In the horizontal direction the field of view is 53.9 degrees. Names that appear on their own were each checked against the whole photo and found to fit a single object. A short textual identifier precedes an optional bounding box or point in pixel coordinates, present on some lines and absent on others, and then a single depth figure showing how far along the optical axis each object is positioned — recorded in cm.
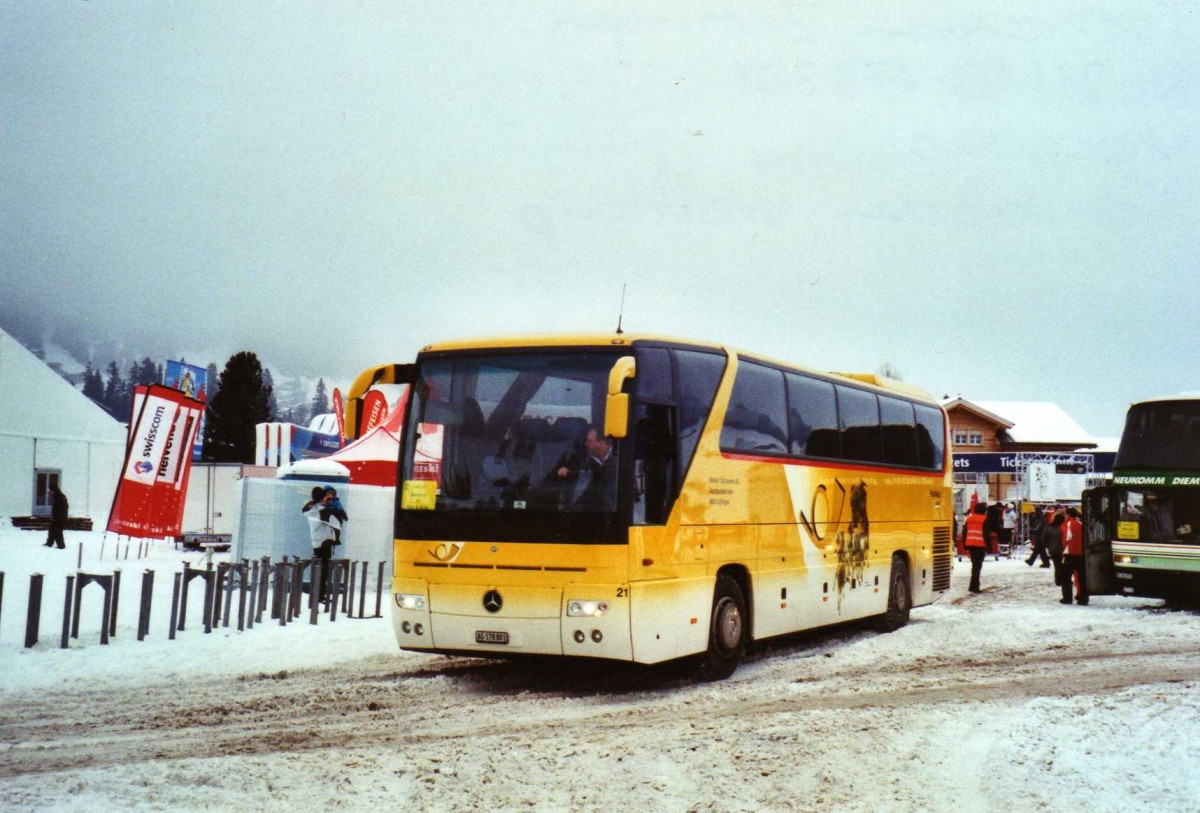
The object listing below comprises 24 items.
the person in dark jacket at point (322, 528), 1717
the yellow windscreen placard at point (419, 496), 1079
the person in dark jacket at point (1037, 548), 3461
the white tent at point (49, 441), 3997
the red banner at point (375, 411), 2655
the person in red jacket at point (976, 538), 2334
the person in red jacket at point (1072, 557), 2081
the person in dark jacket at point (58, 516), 3041
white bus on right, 1934
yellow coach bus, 1023
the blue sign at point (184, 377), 3553
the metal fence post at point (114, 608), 1298
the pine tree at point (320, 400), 12912
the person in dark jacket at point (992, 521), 2453
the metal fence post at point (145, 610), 1314
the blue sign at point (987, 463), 4562
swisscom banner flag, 2277
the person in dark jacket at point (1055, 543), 2402
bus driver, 1024
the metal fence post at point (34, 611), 1215
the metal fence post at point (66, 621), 1228
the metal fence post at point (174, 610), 1320
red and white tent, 2323
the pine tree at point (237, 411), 7050
